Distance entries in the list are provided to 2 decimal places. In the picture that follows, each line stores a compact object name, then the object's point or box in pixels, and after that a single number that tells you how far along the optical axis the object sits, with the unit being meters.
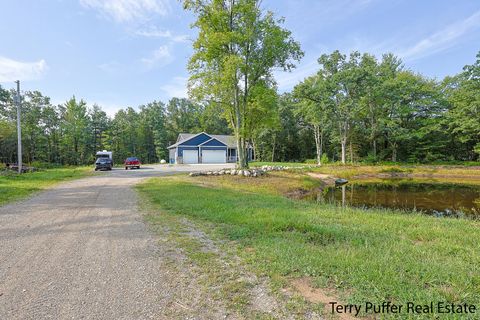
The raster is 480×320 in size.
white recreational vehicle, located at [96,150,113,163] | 31.86
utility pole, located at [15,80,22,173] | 18.95
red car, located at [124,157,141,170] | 28.84
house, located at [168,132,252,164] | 39.56
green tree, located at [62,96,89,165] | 42.88
